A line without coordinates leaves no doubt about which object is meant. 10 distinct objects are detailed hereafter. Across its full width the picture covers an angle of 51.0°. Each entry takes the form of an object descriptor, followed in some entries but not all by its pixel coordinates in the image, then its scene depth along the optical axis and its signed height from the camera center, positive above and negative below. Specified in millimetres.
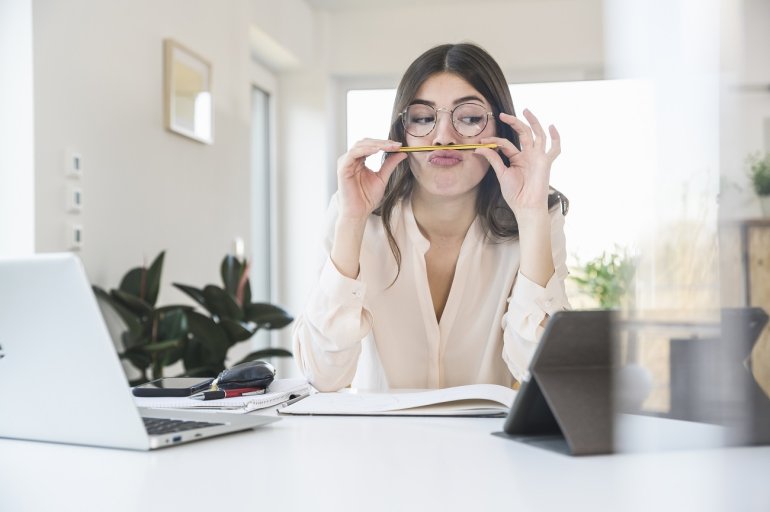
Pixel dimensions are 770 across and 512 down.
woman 1489 +14
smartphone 1195 -200
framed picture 3199 +682
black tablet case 762 -129
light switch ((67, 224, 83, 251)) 2482 +64
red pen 1192 -210
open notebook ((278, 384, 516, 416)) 1048 -205
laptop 771 -112
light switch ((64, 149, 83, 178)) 2479 +291
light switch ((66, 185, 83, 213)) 2484 +181
